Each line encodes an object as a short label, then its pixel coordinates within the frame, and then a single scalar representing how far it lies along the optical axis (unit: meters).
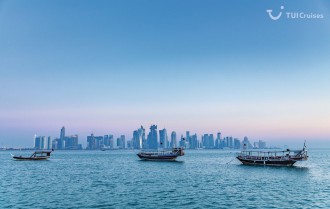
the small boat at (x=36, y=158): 119.44
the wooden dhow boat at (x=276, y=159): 80.14
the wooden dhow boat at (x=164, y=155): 110.19
